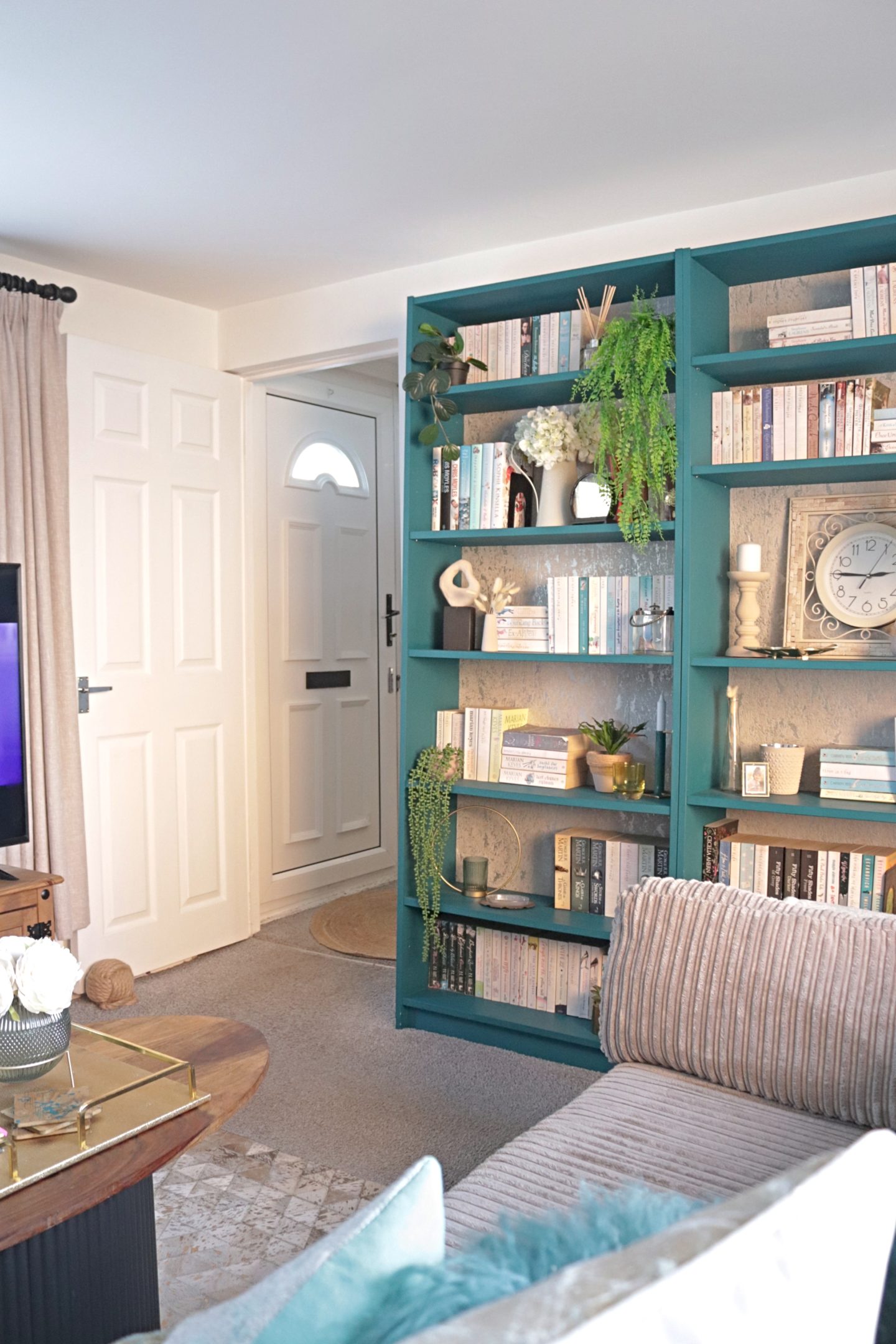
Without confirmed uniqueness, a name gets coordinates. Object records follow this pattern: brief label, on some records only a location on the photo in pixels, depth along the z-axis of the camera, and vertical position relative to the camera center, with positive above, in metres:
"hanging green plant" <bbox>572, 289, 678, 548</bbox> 2.97 +0.52
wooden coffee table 1.55 -0.97
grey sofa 1.62 -0.77
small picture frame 2.96 -0.49
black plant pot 3.43 +0.73
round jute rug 4.33 -1.36
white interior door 3.86 -0.17
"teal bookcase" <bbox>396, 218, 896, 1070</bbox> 2.90 +0.20
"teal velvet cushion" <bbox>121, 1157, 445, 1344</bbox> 0.73 -0.46
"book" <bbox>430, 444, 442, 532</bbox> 3.47 +0.33
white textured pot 2.98 -0.46
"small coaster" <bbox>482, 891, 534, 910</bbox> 3.43 -0.95
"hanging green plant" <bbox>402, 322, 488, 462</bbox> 3.37 +0.70
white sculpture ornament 3.52 +0.04
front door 4.88 -0.14
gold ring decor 3.61 -0.84
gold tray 1.63 -0.83
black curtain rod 3.53 +1.04
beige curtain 3.52 +0.14
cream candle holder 3.05 -0.04
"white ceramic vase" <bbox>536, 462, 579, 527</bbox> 3.32 +0.32
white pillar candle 3.05 +0.12
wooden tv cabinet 3.00 -0.83
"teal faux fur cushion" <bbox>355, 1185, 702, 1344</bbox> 0.71 -0.46
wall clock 2.96 +0.07
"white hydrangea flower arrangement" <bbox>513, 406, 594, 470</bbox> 3.24 +0.48
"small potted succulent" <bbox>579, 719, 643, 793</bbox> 3.26 -0.45
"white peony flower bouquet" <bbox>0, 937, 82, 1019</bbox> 1.80 -0.62
